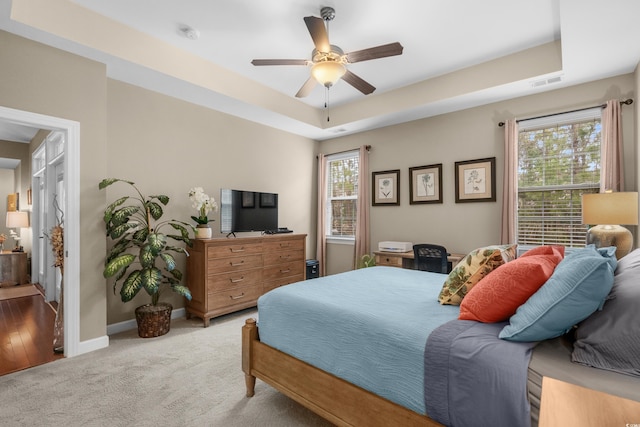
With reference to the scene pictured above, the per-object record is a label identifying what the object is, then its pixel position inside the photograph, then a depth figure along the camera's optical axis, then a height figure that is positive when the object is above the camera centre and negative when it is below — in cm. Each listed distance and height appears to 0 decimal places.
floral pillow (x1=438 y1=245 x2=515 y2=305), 183 -35
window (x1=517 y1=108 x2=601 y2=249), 348 +45
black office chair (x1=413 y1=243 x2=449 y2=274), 369 -54
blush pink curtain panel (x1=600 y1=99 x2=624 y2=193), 318 +64
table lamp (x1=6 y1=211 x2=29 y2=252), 603 -13
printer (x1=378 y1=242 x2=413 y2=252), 446 -48
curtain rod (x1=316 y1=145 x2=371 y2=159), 522 +110
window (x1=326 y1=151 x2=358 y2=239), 554 +35
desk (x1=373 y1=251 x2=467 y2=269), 430 -64
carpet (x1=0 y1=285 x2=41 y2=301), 495 -130
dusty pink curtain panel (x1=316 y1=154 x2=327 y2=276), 570 -7
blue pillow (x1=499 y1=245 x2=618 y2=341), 119 -35
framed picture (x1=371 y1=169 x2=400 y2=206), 493 +41
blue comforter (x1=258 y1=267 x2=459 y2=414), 143 -61
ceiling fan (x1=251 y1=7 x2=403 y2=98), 245 +129
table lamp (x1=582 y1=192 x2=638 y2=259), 261 -3
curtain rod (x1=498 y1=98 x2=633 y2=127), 319 +114
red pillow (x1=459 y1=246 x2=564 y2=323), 142 -36
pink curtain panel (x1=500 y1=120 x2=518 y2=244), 380 +34
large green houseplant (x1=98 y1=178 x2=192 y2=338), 302 -42
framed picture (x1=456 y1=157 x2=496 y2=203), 404 +43
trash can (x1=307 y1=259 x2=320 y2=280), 534 -95
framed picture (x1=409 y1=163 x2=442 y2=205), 449 +42
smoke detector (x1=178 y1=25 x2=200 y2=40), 298 +175
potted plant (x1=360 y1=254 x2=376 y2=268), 480 -74
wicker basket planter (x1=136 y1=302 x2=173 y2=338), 327 -113
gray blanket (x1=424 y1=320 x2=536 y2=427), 115 -64
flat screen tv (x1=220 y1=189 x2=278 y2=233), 412 +3
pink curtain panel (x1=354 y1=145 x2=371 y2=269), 518 +7
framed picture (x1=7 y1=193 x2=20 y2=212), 675 +25
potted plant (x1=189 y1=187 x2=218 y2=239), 375 +4
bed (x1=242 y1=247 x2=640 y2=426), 120 -68
